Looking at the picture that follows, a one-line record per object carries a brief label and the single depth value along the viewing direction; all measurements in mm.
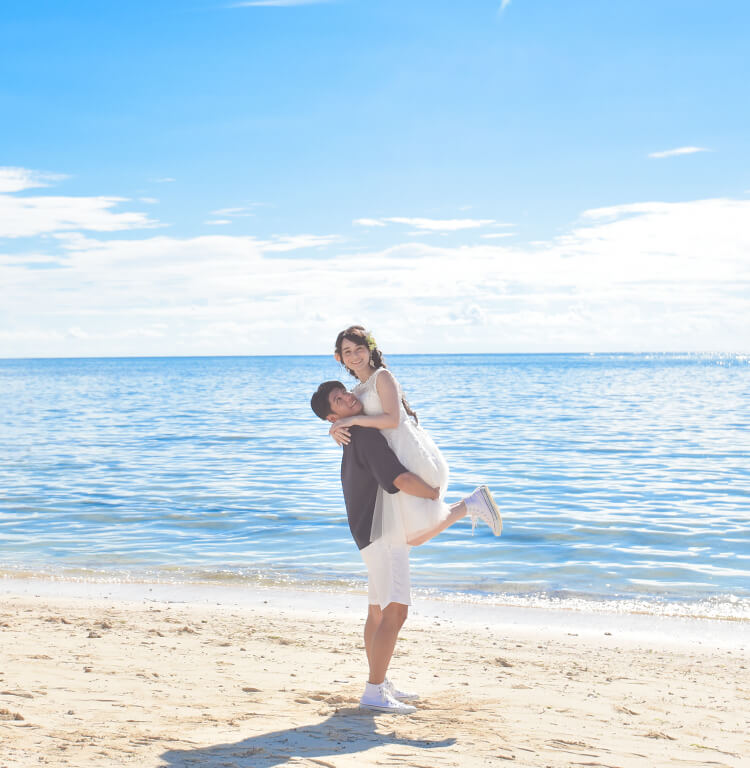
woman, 4547
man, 4531
